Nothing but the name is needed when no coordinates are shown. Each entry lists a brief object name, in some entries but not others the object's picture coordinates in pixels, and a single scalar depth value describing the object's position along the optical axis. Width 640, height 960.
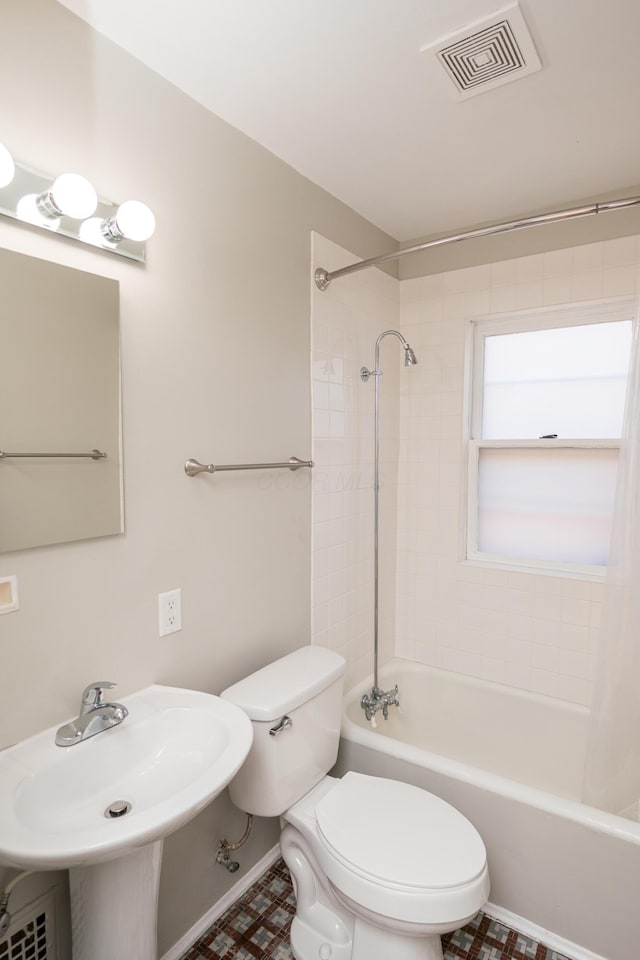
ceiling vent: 1.24
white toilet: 1.29
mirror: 1.11
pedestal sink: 0.92
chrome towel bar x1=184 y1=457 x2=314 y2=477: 1.53
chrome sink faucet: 1.17
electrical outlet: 1.48
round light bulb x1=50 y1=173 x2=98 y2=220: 1.10
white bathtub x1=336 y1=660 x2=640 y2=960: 1.51
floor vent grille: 1.15
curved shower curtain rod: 1.46
